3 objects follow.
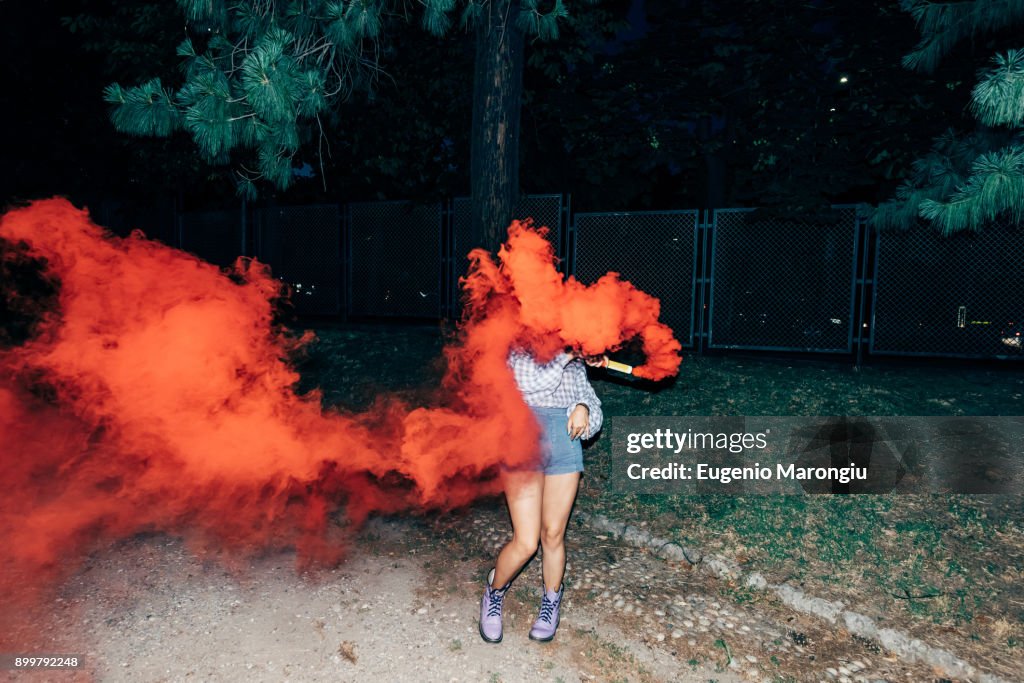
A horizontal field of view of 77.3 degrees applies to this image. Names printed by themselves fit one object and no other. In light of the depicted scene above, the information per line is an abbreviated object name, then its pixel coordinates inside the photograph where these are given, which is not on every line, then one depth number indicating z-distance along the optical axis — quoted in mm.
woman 3607
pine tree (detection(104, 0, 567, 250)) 6426
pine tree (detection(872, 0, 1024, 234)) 5160
